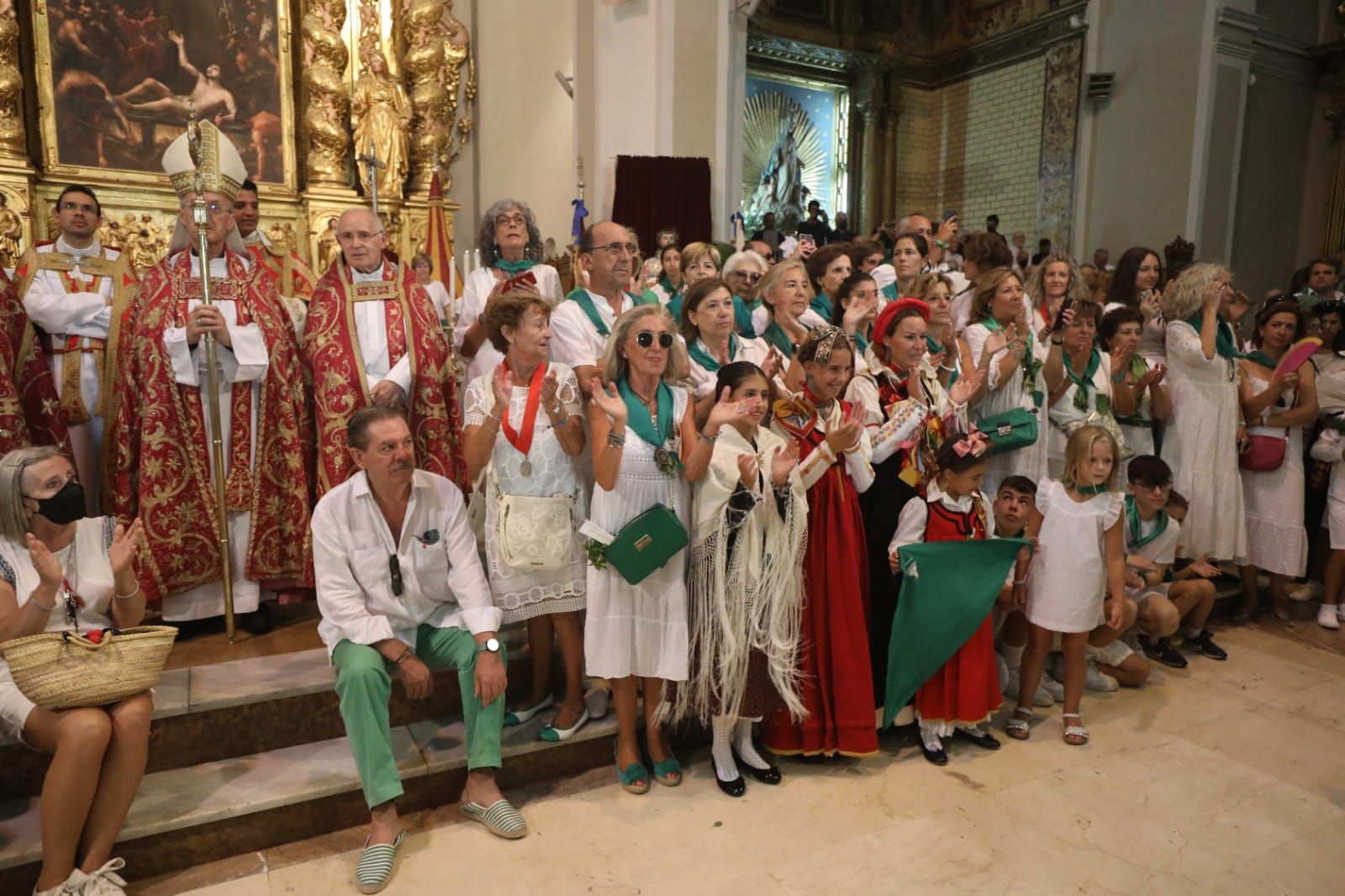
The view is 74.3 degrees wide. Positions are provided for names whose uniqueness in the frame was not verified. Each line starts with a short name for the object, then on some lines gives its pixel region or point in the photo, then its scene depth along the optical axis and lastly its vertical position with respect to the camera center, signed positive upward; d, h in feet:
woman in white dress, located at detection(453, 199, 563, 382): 13.41 +0.44
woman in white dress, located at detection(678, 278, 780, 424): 11.73 -0.47
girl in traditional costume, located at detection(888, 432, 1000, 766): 11.58 -4.36
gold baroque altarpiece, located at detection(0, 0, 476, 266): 21.83 +5.10
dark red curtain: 26.58 +3.21
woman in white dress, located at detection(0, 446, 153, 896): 8.02 -3.26
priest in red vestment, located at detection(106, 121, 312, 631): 11.98 -1.81
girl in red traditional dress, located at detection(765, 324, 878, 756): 10.99 -3.63
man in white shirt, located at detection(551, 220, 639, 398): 12.19 -0.05
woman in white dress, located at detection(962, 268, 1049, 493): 13.64 -0.99
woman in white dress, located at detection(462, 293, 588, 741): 10.34 -1.71
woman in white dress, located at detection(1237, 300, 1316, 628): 17.10 -3.19
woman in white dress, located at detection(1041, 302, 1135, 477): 14.35 -1.21
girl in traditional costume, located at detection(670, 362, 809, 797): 10.25 -3.25
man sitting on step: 9.16 -3.44
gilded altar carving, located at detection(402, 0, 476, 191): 26.12 +6.50
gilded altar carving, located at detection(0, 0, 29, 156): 20.74 +4.67
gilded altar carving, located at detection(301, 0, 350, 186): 24.66 +5.65
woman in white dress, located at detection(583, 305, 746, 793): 10.07 -2.10
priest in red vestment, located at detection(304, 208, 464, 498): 12.38 -0.79
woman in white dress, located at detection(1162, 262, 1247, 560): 16.78 -2.31
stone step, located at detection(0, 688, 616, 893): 8.91 -5.38
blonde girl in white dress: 12.23 -3.60
